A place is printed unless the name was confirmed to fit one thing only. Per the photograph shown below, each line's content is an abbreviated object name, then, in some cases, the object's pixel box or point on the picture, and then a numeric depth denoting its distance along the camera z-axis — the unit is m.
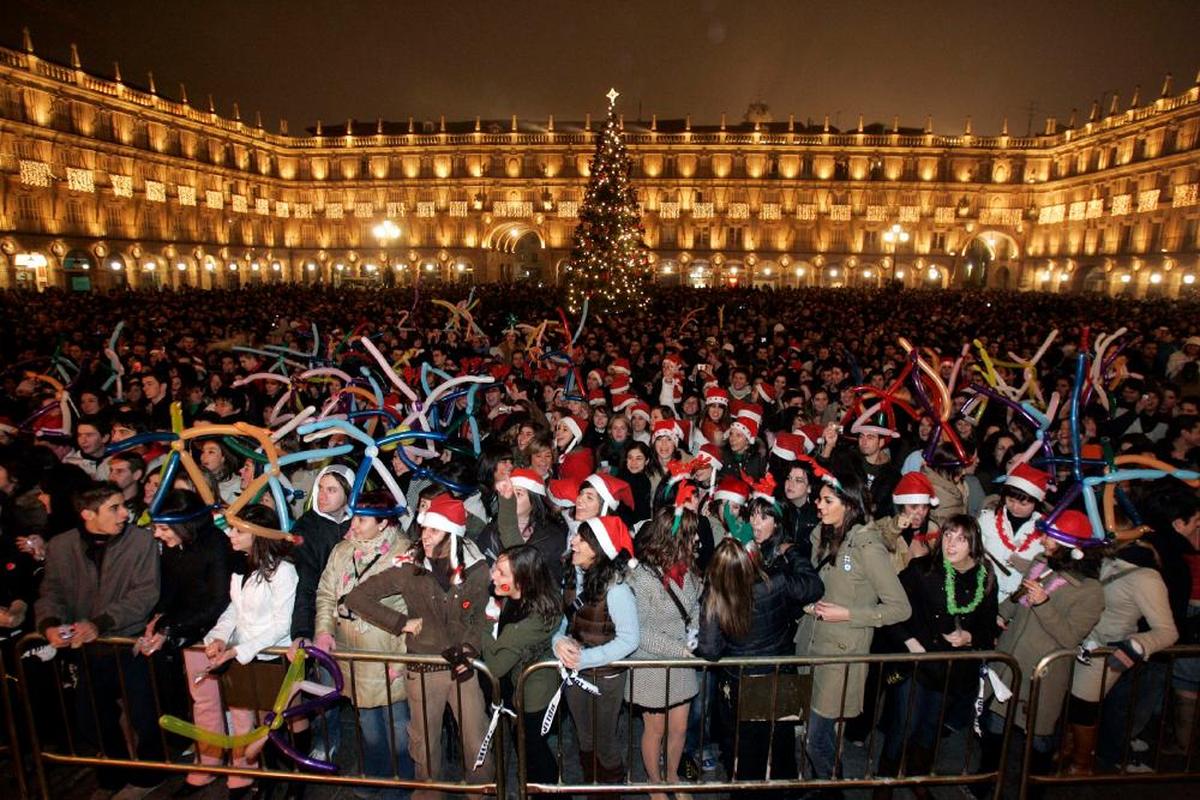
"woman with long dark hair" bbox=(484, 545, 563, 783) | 3.70
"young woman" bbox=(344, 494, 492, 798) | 3.76
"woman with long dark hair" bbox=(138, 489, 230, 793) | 3.92
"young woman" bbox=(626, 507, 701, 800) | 3.83
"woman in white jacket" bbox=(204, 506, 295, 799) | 3.86
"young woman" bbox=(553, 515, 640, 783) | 3.59
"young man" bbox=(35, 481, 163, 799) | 3.87
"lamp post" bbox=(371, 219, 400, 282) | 65.58
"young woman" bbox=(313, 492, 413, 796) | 3.90
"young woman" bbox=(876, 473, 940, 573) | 4.51
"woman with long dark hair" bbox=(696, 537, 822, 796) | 3.64
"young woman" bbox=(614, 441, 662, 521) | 6.02
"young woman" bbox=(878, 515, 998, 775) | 3.87
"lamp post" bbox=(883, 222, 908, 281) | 61.29
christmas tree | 25.30
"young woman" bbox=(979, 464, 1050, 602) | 4.38
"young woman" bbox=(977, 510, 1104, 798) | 3.72
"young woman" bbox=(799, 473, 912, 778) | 3.87
